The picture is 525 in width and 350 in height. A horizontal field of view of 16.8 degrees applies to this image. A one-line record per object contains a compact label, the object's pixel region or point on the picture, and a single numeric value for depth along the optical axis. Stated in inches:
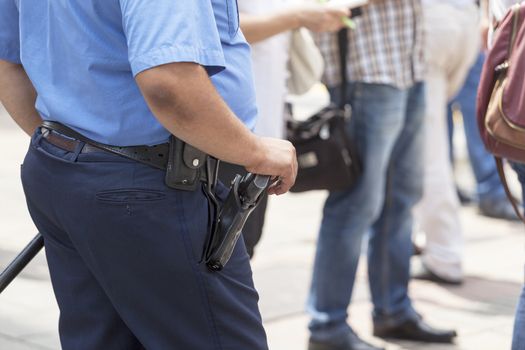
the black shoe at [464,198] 528.1
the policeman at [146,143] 139.4
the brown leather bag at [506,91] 205.4
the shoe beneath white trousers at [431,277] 371.5
